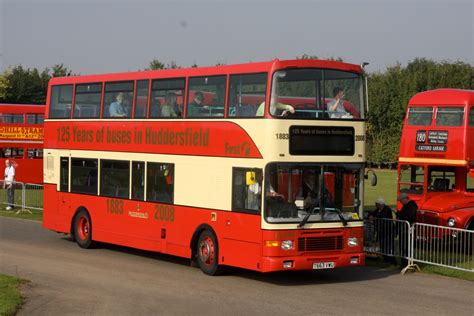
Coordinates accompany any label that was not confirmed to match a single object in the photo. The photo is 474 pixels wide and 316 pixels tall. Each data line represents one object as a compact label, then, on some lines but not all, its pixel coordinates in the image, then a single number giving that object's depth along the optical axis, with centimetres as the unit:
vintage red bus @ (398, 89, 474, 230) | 2164
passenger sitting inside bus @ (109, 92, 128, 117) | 1938
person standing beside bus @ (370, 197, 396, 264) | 1814
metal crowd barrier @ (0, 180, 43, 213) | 3131
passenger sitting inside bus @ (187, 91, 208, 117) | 1694
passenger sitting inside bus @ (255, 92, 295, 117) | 1503
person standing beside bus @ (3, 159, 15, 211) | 3067
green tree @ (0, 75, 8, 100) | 5767
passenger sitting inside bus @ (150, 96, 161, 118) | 1817
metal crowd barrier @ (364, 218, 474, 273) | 1738
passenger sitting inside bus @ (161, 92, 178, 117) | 1772
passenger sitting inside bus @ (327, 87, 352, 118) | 1564
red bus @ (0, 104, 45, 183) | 4581
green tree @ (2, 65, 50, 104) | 7981
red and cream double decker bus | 1507
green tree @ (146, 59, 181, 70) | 8538
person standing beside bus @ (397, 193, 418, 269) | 1770
